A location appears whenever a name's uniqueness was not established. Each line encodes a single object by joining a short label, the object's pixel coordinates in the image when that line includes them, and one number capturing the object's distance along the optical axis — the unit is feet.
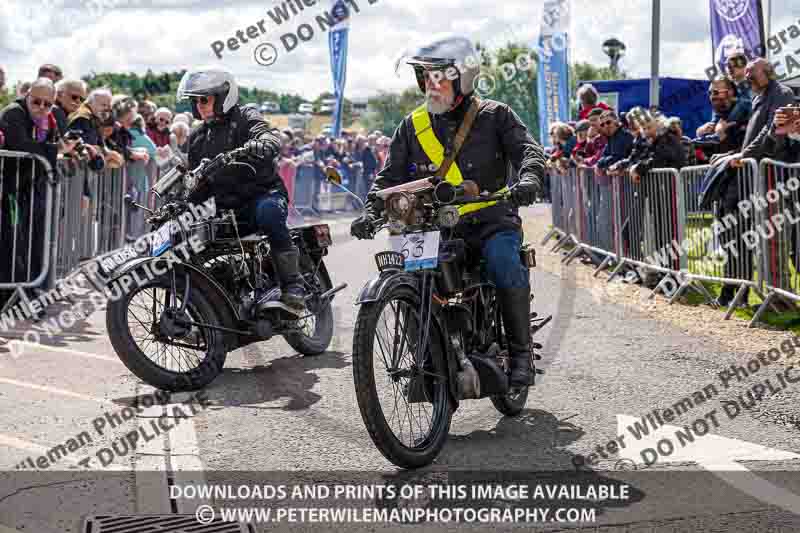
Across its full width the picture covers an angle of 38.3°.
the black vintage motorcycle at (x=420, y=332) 16.37
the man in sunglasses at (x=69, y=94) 39.65
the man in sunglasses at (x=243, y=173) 25.96
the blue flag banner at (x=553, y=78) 87.21
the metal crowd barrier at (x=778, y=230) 30.91
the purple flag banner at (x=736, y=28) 51.65
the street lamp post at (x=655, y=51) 69.72
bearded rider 19.20
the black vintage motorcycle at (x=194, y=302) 23.11
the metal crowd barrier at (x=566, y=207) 52.60
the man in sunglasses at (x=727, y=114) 37.99
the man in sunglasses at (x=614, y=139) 45.39
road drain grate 14.20
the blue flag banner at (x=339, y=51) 94.63
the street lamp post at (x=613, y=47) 101.30
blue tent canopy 89.56
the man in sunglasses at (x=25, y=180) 32.86
